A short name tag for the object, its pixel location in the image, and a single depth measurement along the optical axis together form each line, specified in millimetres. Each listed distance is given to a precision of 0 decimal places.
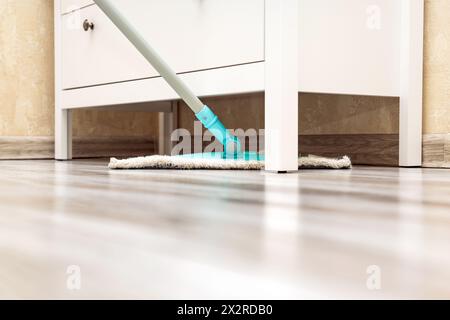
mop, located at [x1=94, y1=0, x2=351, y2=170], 1293
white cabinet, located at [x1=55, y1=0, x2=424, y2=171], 1199
